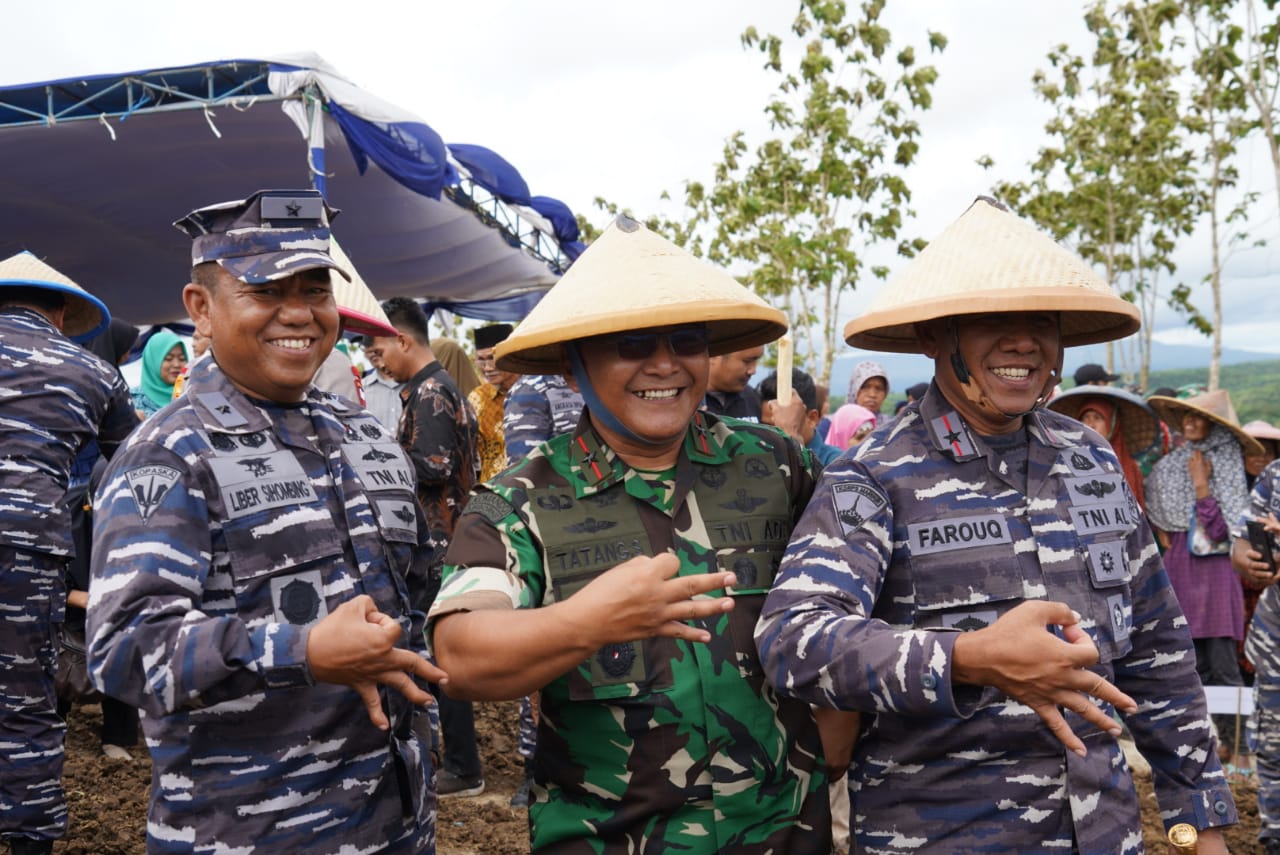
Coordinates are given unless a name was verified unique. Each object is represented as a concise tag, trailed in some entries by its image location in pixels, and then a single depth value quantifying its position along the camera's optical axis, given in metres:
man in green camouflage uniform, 1.82
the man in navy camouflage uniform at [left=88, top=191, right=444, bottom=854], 1.72
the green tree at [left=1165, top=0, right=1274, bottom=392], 13.39
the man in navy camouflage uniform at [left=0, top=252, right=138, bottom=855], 3.66
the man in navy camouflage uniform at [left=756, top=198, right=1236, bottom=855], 1.87
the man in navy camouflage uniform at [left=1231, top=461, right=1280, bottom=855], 4.32
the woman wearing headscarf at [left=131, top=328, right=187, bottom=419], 6.52
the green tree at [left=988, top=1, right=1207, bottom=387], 15.95
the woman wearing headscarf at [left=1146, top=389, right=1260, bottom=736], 6.46
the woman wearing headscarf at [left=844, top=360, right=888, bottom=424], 8.67
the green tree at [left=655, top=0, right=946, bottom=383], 13.77
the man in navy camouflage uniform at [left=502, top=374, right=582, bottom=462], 4.74
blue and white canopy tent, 8.18
